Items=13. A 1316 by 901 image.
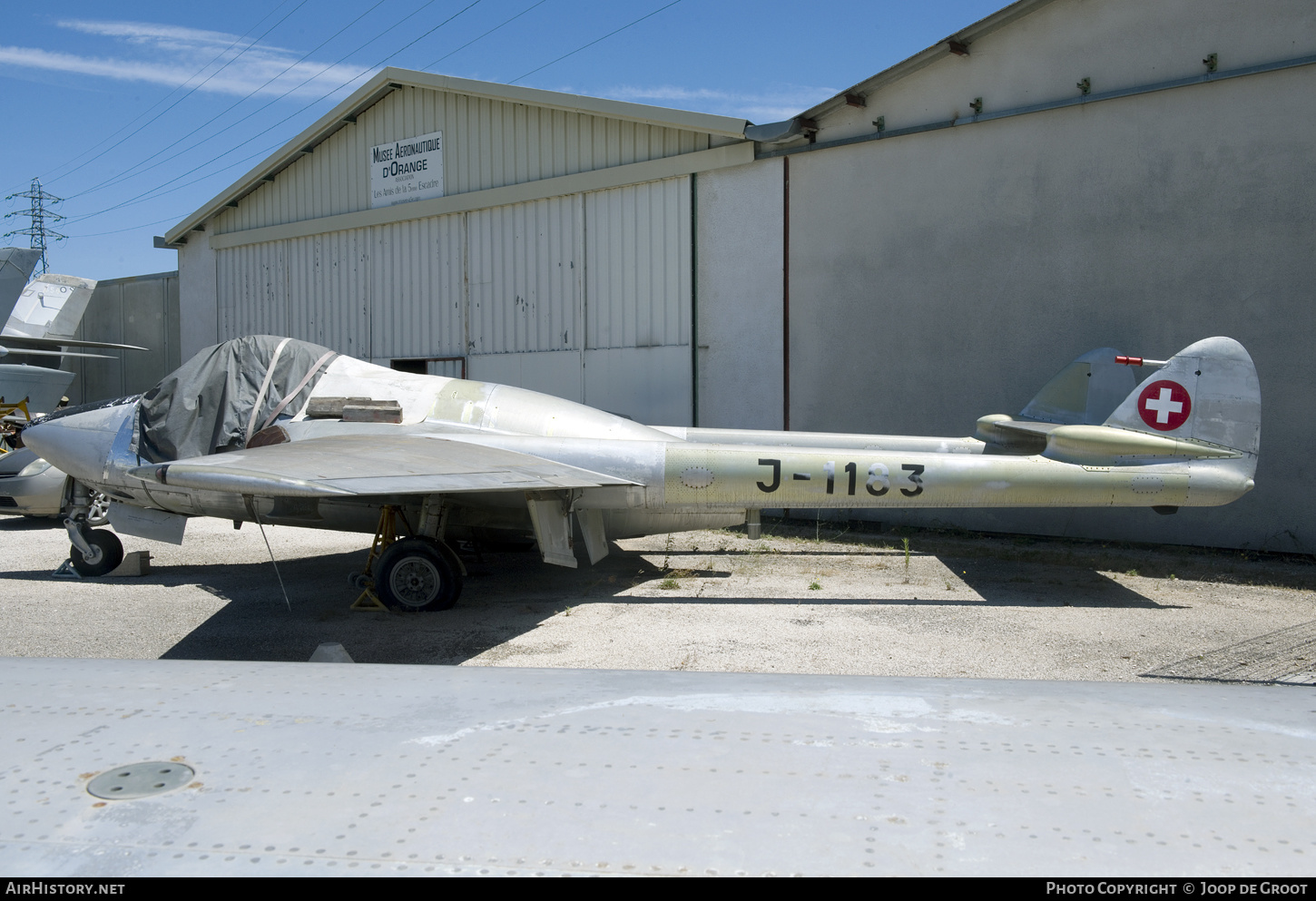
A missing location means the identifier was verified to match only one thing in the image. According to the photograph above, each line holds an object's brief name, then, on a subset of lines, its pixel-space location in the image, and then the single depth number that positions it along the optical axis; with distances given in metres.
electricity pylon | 55.66
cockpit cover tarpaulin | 8.07
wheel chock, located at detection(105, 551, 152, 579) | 9.27
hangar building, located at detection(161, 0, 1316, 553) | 9.59
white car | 11.54
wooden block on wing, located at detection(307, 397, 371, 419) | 8.36
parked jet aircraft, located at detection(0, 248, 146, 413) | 21.59
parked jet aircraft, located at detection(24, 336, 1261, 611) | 7.71
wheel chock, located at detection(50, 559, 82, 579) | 9.18
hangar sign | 16.30
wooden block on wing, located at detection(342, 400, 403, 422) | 8.37
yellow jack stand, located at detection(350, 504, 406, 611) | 7.83
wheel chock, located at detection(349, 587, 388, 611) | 7.80
